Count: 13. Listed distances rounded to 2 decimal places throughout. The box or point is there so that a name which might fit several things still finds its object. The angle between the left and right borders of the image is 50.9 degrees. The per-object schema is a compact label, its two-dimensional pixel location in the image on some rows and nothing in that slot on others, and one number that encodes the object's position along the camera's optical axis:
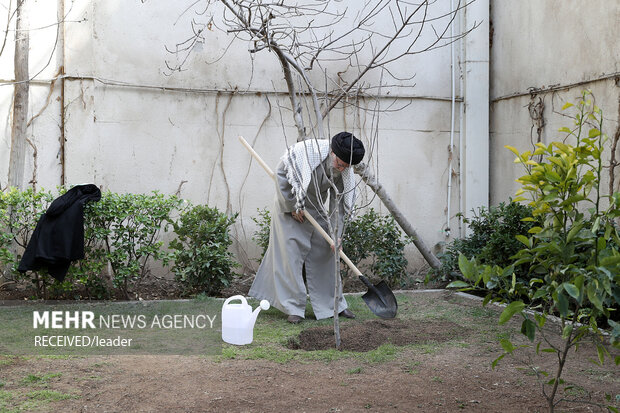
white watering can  5.04
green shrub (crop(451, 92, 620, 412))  2.55
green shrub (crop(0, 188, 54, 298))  6.41
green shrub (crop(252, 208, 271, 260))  7.54
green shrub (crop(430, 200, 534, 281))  6.81
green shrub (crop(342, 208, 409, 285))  7.56
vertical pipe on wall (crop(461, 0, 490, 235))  8.87
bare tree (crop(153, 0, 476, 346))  8.04
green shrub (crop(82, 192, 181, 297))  6.57
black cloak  6.17
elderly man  5.75
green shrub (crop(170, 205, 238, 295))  6.91
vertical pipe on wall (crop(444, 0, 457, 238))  8.84
